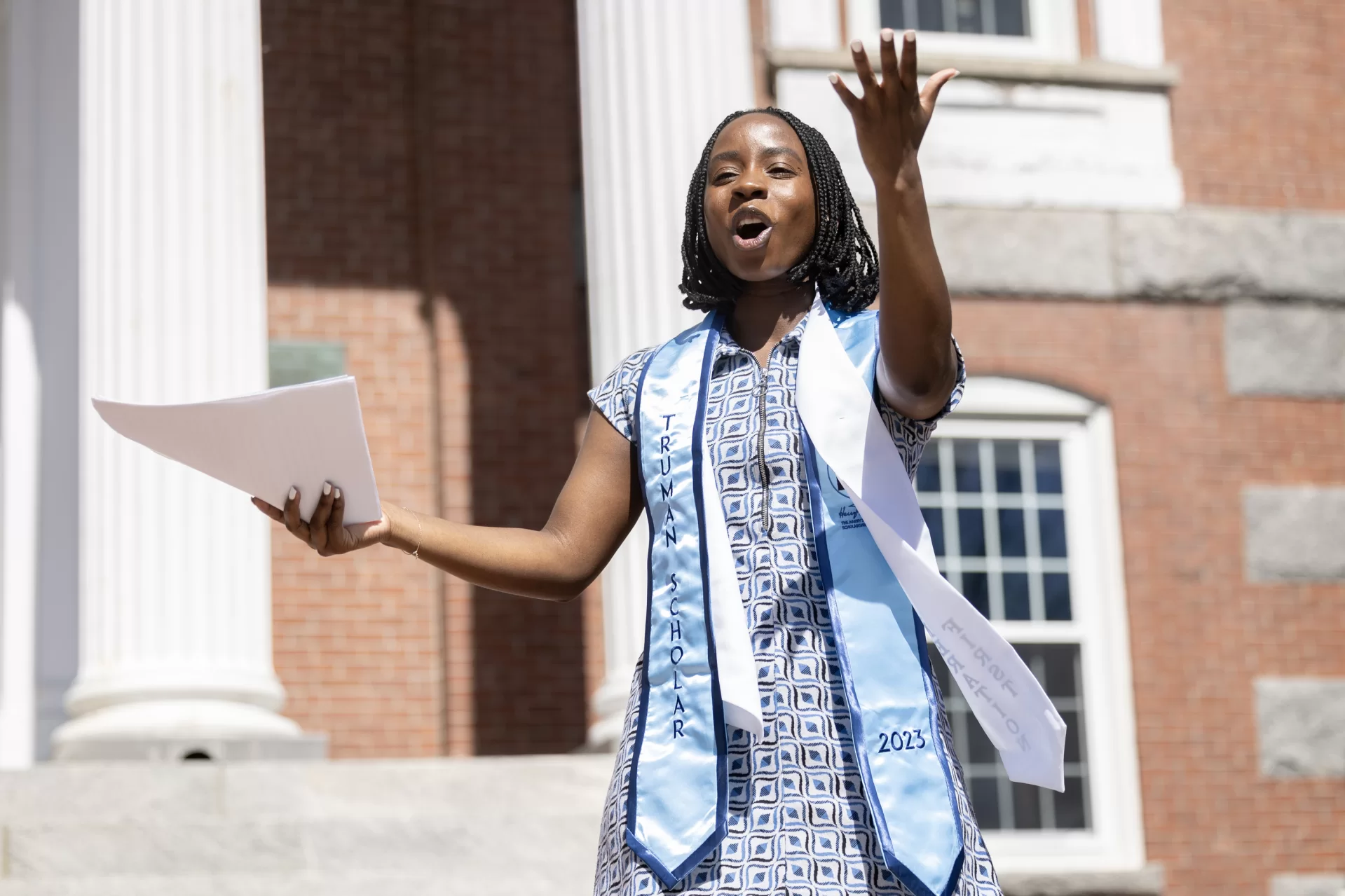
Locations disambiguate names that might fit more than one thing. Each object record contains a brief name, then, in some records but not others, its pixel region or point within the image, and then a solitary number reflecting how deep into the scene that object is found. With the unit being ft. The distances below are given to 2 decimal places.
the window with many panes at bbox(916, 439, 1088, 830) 57.73
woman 14.07
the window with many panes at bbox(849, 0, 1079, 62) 62.47
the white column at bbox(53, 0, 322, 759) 44.12
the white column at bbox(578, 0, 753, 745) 51.30
